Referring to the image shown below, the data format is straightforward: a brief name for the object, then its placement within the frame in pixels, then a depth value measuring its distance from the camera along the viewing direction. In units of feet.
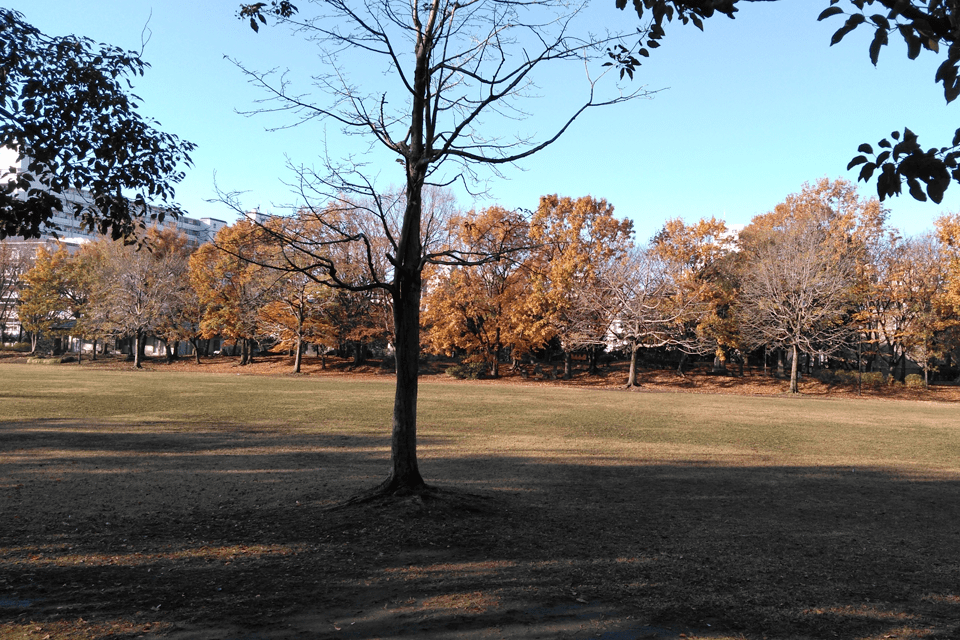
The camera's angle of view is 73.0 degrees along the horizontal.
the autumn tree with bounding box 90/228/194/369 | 169.27
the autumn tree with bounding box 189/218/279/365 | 167.63
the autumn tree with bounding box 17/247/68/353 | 188.55
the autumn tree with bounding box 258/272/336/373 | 158.71
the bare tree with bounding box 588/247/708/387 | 135.85
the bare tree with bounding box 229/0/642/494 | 25.44
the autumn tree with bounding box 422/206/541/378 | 146.10
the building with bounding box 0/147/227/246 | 356.14
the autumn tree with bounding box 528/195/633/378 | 141.28
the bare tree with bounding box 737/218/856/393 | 130.31
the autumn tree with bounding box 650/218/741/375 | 142.31
